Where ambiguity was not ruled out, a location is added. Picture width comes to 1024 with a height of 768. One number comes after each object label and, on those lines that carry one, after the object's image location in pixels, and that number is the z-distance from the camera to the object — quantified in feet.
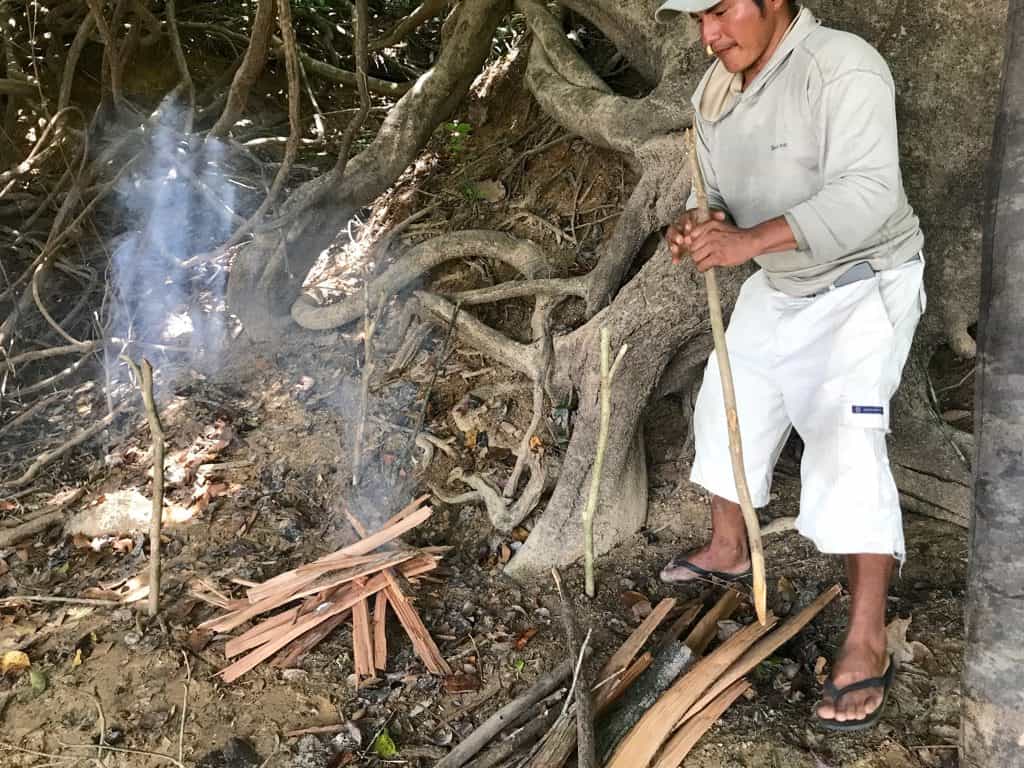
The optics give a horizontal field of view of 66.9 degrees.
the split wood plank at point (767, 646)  8.73
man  7.61
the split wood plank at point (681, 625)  9.61
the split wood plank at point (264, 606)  10.49
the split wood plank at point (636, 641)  9.27
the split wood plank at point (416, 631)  9.86
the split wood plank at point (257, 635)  10.11
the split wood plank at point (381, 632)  9.93
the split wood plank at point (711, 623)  9.66
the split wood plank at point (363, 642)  9.82
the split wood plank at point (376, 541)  10.98
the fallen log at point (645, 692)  8.52
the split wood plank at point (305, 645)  10.02
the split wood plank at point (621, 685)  8.89
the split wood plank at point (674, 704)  8.19
